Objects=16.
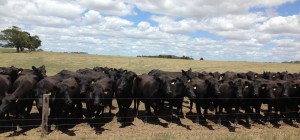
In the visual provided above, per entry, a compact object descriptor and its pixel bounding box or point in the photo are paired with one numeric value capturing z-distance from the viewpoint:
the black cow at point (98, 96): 13.70
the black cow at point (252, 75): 21.38
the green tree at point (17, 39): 83.38
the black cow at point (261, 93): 16.12
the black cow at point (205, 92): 15.74
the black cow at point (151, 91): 15.58
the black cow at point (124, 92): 15.52
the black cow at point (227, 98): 15.70
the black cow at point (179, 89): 15.49
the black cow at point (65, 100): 13.09
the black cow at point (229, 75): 21.05
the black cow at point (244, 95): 15.48
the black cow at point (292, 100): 16.70
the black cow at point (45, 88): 12.88
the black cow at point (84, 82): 14.03
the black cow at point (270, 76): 22.78
